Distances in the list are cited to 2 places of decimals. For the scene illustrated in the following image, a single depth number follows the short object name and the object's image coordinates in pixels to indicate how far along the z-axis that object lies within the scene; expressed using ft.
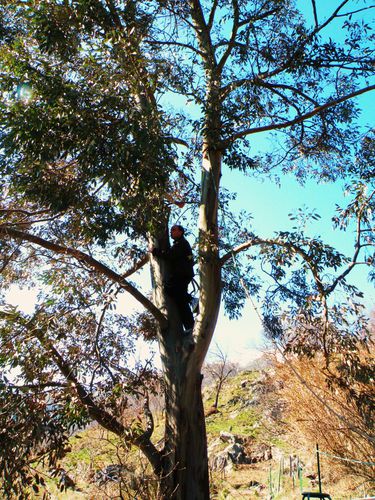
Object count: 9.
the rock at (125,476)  13.45
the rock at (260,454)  36.86
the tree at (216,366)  61.99
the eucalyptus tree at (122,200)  13.41
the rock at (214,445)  39.45
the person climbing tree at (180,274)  16.93
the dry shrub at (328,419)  23.16
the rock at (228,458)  35.19
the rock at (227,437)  40.00
